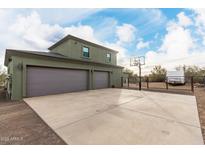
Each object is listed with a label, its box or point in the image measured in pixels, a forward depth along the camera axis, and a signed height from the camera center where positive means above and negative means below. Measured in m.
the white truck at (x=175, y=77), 15.18 +0.05
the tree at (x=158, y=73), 23.55 +1.19
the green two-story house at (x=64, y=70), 6.71 +0.69
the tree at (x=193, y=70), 19.66 +1.56
